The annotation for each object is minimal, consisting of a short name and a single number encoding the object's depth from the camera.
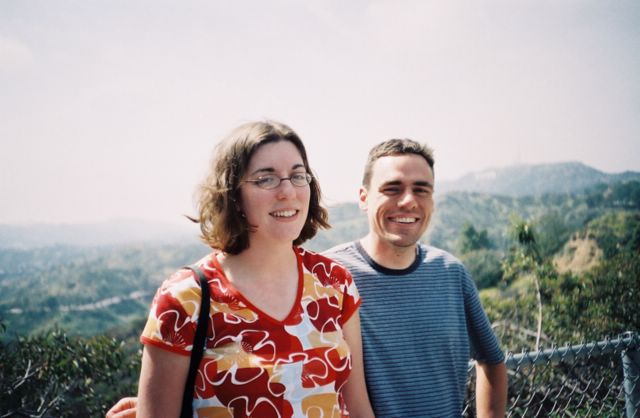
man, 1.77
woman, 1.20
